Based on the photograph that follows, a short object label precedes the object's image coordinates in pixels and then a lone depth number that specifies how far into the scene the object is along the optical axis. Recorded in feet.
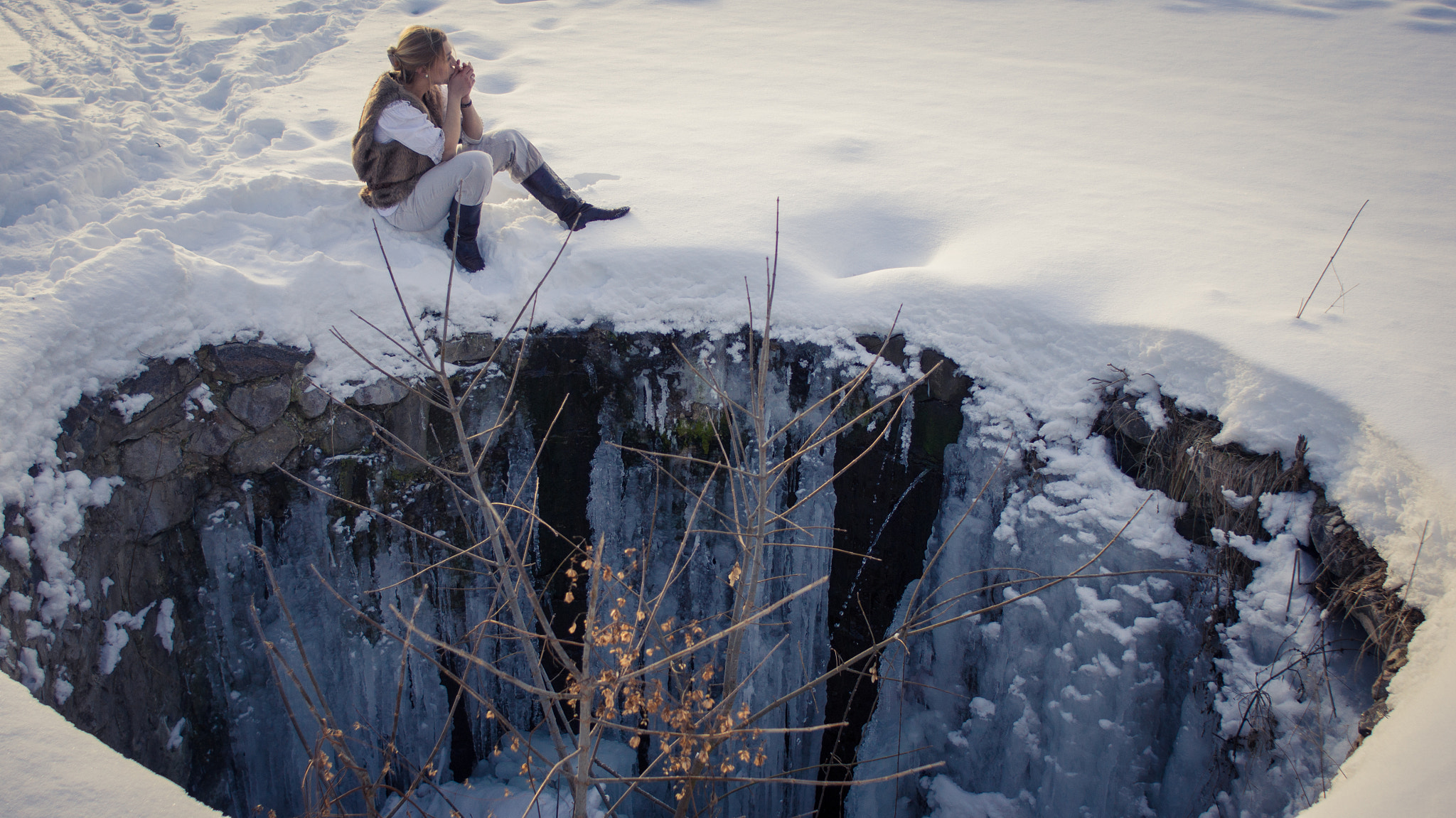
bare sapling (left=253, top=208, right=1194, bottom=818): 11.74
